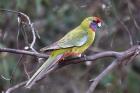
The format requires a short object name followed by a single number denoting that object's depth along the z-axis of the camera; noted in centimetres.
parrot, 649
